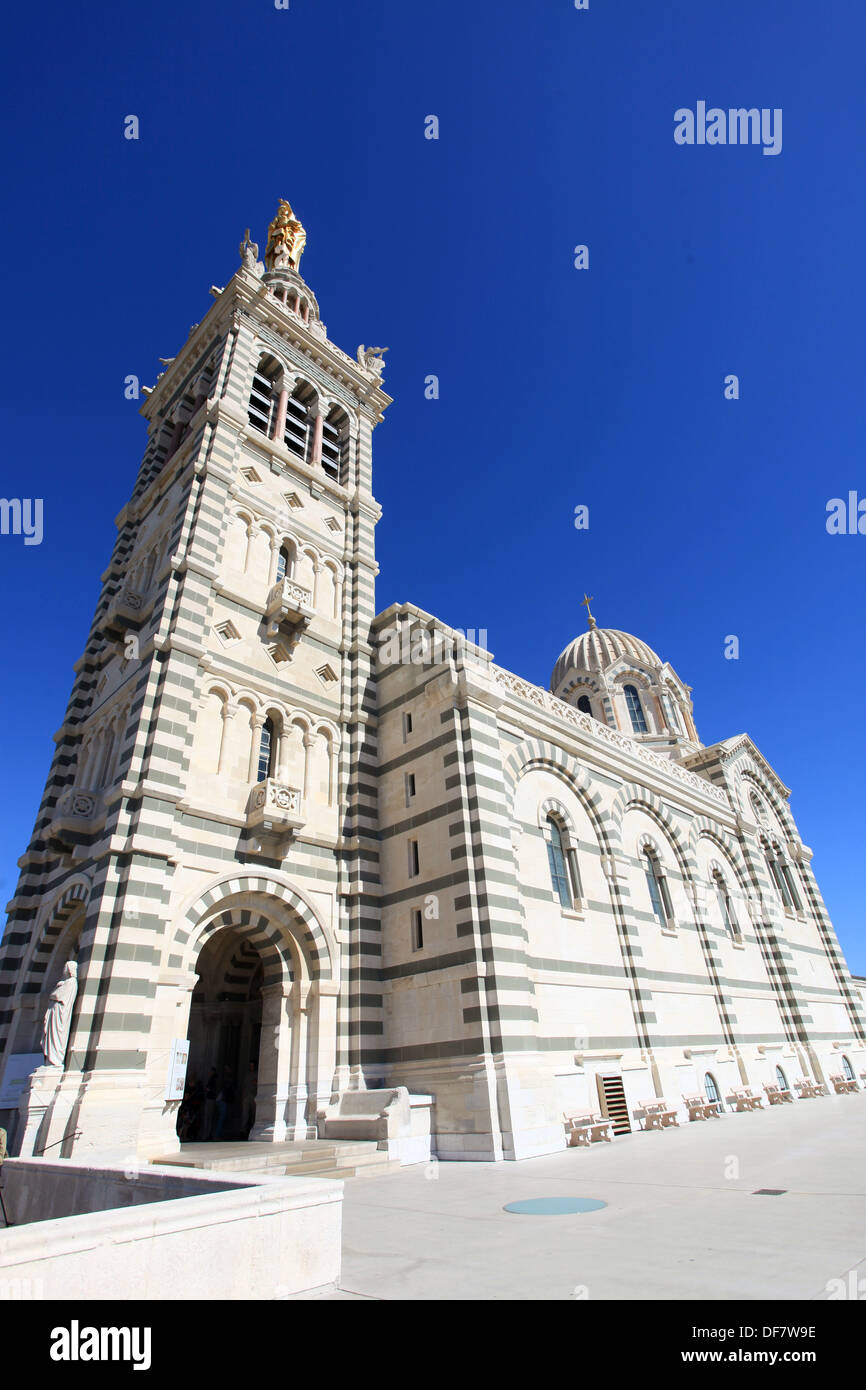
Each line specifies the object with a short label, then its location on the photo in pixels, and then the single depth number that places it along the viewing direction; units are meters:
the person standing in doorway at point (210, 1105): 18.03
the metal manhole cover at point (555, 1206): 7.95
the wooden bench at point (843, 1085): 26.56
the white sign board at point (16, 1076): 14.98
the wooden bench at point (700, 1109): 18.92
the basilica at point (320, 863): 14.38
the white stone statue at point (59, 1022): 12.93
